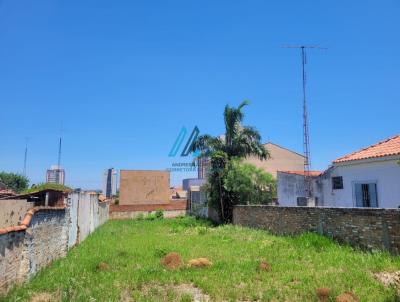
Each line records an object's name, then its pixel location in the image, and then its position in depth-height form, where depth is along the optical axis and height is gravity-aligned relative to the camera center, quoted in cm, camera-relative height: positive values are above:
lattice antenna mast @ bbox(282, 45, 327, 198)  2078 +236
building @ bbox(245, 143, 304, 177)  3641 +438
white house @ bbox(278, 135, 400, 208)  1482 +114
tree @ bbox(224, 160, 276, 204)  2244 +119
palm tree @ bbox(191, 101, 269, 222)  2350 +360
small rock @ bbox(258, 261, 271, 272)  841 -159
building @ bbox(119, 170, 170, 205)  4844 +189
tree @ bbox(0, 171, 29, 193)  5283 +278
